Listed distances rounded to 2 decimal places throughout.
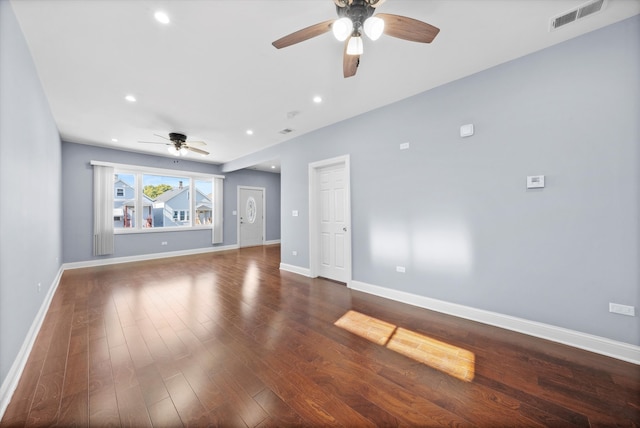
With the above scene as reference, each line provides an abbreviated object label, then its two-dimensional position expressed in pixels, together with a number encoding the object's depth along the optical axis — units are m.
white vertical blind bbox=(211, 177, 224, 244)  7.57
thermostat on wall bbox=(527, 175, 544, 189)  2.33
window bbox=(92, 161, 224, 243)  6.11
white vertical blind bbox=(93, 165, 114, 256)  5.55
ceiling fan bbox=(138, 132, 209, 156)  4.61
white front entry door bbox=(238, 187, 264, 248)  8.35
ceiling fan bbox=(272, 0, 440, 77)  1.56
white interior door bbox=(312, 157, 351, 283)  4.08
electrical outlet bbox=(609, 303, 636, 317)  1.96
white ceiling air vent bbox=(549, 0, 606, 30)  1.84
